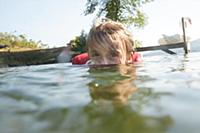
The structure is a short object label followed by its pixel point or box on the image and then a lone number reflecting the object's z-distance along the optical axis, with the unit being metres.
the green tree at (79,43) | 10.37
